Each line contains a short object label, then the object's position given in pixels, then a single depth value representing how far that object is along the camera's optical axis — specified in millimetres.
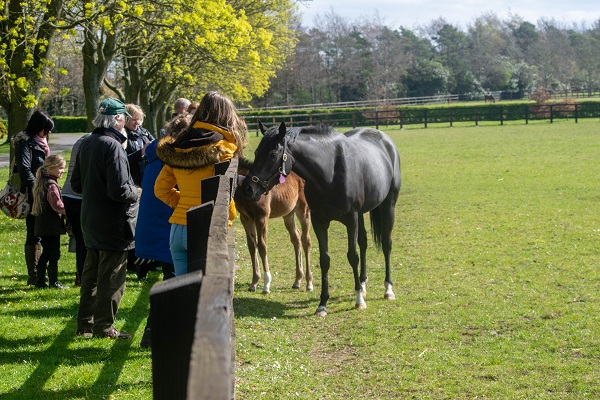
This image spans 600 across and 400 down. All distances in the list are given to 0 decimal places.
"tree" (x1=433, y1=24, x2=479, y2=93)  98938
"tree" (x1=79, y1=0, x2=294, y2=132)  16953
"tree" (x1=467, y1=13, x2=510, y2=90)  100500
